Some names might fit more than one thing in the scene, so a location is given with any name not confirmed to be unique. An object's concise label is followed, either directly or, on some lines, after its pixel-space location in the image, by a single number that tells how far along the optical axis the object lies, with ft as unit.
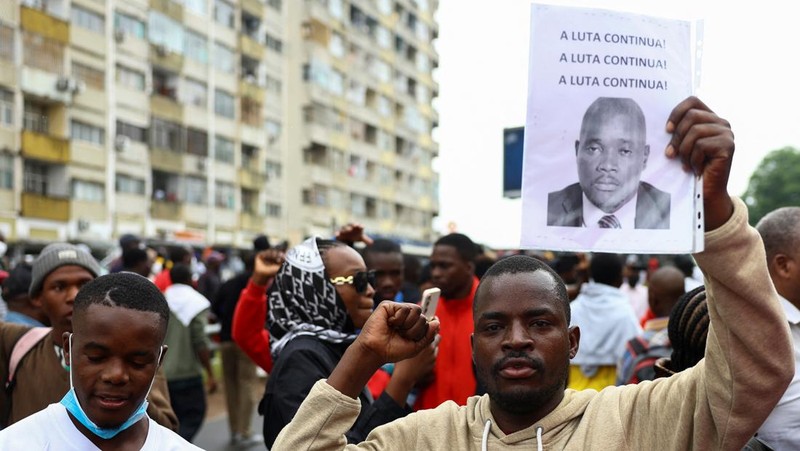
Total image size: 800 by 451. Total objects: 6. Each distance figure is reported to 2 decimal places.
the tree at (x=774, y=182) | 270.05
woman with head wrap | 10.71
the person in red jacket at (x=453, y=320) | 15.62
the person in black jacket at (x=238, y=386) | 29.89
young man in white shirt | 8.36
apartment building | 108.58
